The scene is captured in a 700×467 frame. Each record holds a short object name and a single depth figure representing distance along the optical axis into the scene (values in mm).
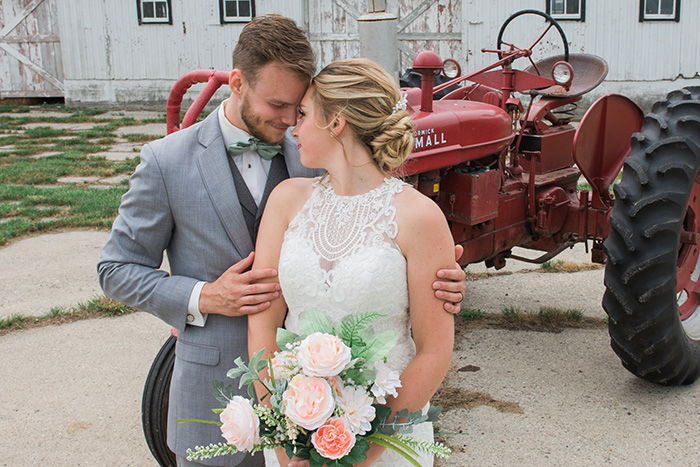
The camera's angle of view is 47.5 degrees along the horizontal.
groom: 2219
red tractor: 3797
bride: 2049
